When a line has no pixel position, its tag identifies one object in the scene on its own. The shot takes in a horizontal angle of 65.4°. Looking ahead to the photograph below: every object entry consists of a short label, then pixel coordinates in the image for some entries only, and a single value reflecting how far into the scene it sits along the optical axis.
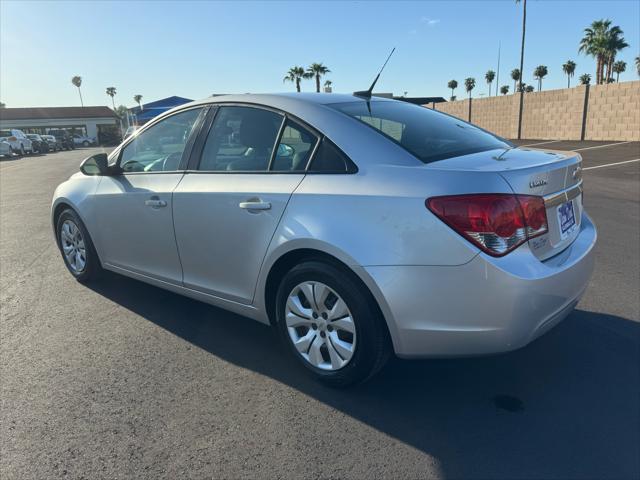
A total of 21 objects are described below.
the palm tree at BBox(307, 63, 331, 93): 56.56
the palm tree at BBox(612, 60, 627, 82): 65.62
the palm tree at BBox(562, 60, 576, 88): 72.02
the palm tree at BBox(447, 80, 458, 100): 96.69
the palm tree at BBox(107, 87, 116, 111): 119.26
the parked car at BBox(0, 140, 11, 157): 31.27
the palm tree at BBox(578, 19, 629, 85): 44.91
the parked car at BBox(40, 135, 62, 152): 43.19
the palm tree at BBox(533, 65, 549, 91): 79.12
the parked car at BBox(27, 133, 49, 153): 39.16
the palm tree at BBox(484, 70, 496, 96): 92.62
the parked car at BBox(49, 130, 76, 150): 48.39
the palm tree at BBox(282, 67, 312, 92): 57.09
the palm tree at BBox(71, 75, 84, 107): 114.88
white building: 68.00
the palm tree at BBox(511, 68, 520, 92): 82.71
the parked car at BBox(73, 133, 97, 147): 60.22
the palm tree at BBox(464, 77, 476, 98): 95.19
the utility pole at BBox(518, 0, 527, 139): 35.66
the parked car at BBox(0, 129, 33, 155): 34.52
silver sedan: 2.35
